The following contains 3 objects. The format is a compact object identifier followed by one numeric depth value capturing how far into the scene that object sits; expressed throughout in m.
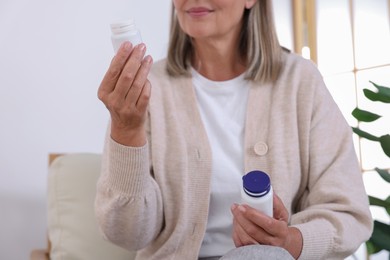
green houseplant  1.40
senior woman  1.03
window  2.27
